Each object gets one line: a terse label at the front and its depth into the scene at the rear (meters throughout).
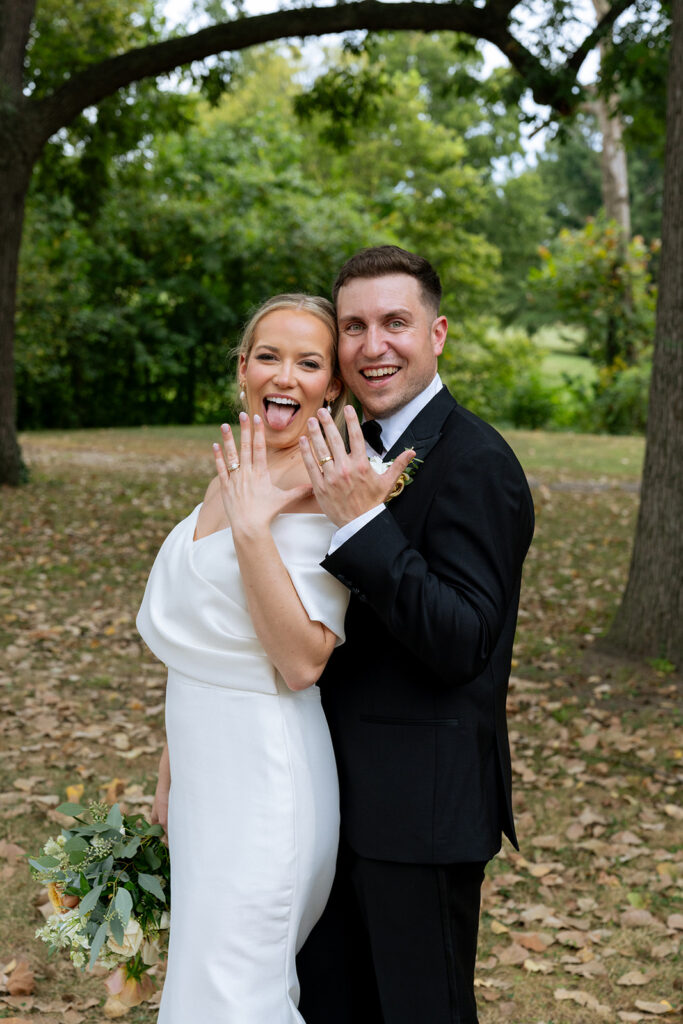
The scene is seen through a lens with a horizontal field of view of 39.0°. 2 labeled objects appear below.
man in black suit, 2.04
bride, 2.13
